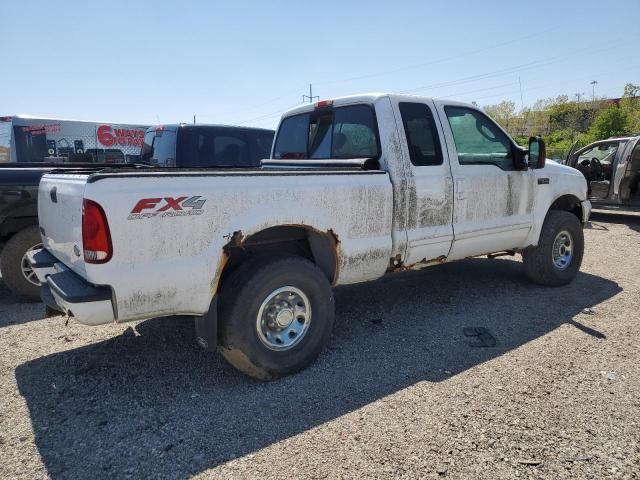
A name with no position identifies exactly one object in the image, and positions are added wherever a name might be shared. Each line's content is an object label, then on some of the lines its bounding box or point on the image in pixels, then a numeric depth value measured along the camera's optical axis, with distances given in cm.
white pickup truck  273
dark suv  752
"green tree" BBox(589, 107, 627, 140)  3509
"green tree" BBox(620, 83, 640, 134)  3416
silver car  995
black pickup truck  492
